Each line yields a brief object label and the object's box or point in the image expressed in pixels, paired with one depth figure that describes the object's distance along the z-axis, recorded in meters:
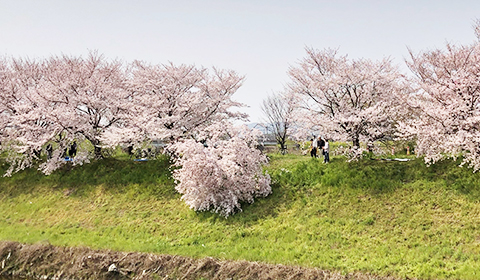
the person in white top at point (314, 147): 22.25
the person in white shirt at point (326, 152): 19.44
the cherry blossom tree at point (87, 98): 22.67
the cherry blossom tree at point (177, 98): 22.33
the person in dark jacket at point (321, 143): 21.06
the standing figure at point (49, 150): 24.62
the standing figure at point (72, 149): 25.44
